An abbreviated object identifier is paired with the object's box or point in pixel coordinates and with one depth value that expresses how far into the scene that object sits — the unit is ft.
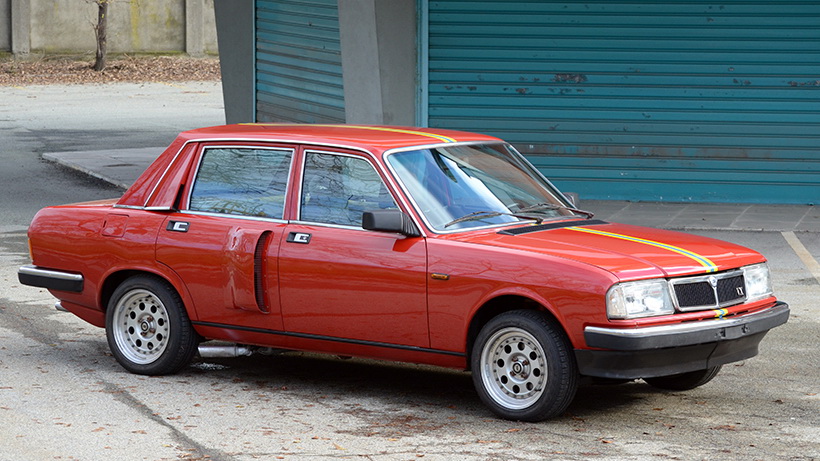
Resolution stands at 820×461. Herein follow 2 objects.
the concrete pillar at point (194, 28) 138.41
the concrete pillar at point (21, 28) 130.00
